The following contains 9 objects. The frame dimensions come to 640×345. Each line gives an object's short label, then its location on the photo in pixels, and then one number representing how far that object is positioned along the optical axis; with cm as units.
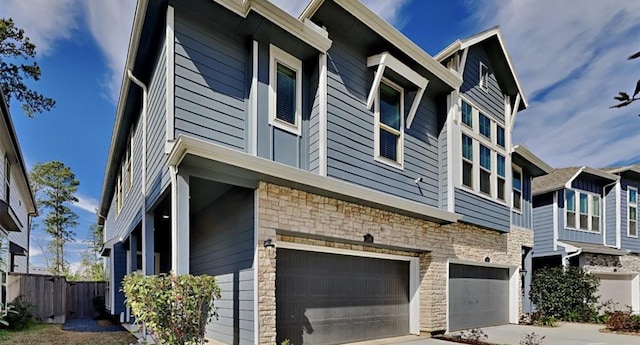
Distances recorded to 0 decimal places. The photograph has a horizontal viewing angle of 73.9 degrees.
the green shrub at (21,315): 1013
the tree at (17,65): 1440
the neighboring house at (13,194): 1026
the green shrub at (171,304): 510
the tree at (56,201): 2595
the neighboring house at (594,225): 1672
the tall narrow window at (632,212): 1906
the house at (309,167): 661
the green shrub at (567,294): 1479
